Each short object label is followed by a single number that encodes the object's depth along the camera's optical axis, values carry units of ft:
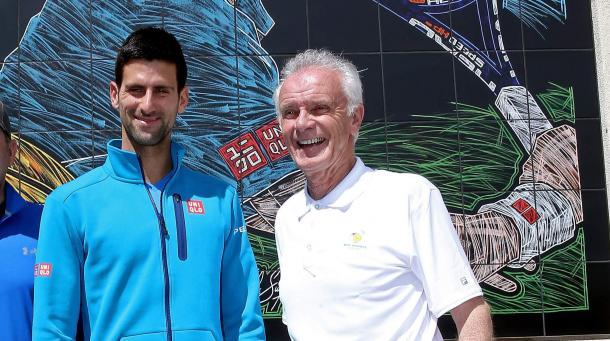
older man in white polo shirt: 6.97
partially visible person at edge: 8.75
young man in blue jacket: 7.82
